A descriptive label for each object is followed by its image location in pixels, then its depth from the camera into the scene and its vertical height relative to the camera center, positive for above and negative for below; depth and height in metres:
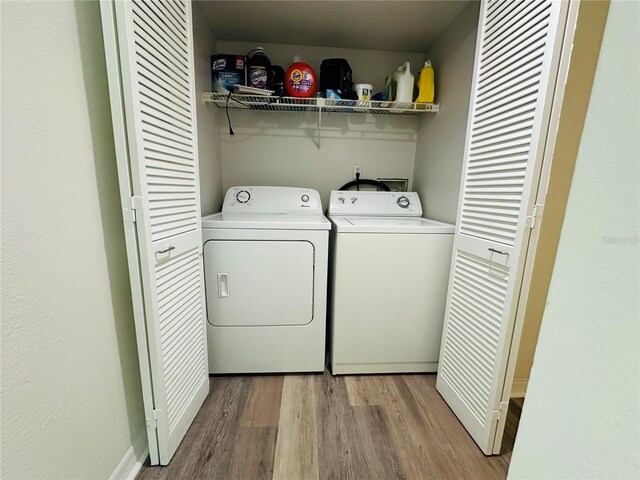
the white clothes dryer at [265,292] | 1.62 -0.66
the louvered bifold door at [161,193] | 0.93 -0.04
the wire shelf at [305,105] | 1.94 +0.63
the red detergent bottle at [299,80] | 1.97 +0.78
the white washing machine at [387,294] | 1.67 -0.66
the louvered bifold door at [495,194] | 1.03 +0.00
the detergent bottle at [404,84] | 2.00 +0.78
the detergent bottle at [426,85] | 2.02 +0.79
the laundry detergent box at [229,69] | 1.96 +0.83
